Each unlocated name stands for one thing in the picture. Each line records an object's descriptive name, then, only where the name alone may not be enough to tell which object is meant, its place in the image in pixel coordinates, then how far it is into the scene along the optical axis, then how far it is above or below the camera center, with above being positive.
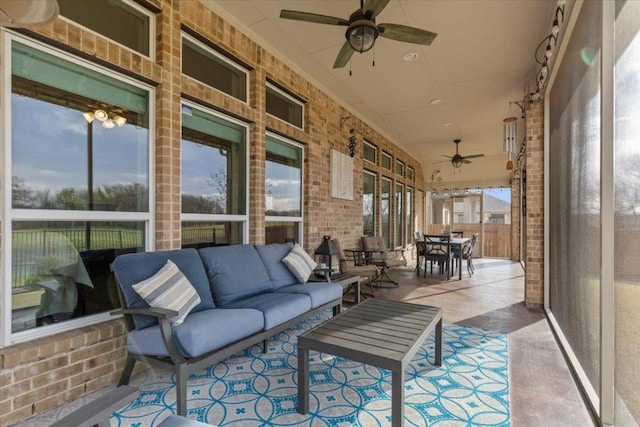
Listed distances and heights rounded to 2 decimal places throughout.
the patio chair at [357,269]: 4.50 -0.80
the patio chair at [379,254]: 5.43 -0.81
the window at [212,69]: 2.96 +1.43
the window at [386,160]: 7.51 +1.25
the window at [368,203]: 6.56 +0.19
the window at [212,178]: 3.01 +0.35
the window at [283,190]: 4.09 +0.30
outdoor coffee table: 1.63 -0.74
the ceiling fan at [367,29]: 2.37 +1.40
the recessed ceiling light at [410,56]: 3.77 +1.85
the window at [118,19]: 2.15 +1.39
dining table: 6.10 -0.62
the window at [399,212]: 8.41 +0.02
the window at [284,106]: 4.04 +1.42
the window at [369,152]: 6.61 +1.28
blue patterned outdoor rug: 1.85 -1.18
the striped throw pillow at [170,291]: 2.04 -0.52
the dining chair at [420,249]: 6.64 -0.76
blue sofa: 1.87 -0.71
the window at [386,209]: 7.51 +0.09
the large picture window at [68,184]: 1.92 +0.19
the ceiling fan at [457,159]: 7.91 +1.32
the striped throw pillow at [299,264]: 3.40 -0.55
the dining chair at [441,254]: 6.19 -0.82
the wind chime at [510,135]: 4.89 +1.19
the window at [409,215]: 9.31 -0.08
